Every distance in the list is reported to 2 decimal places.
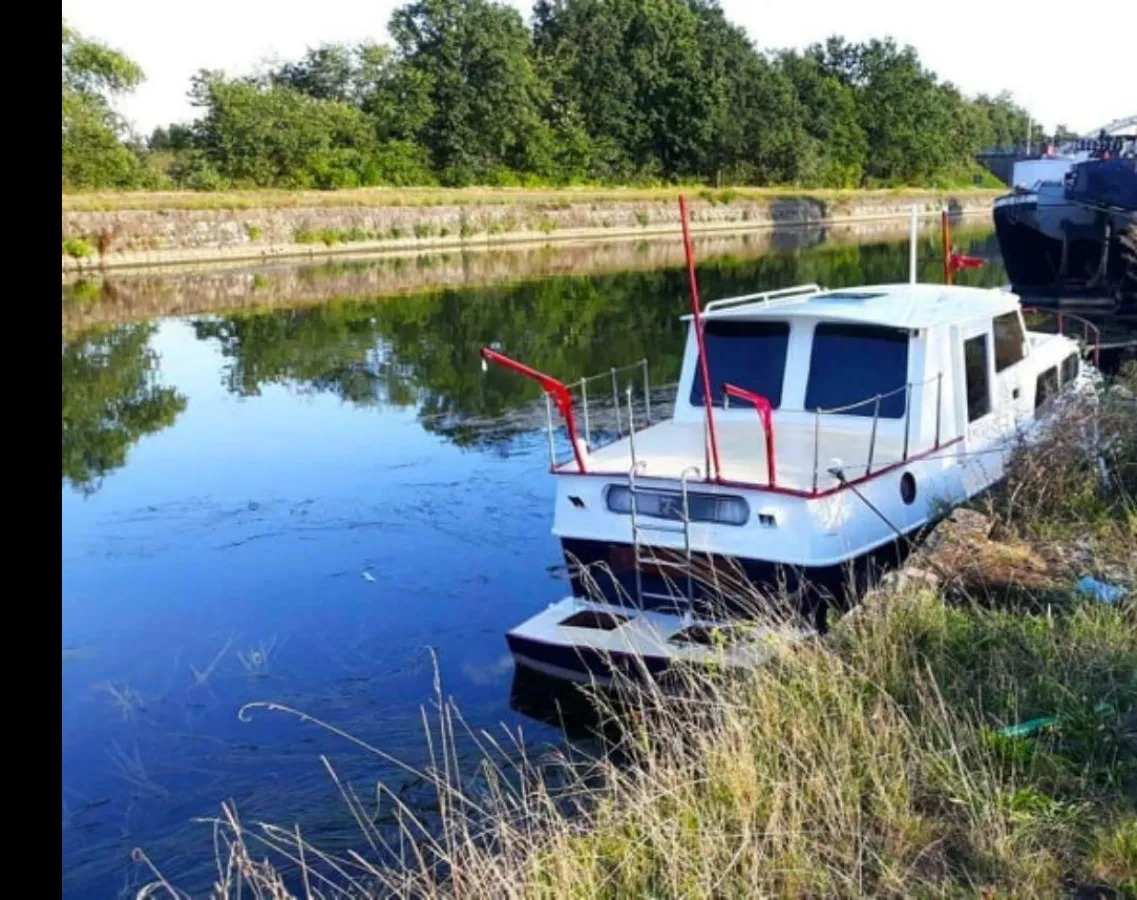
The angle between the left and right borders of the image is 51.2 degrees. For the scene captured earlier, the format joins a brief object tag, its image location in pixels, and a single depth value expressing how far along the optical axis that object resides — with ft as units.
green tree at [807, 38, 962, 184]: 297.94
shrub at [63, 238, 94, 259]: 128.98
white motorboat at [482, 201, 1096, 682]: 27.07
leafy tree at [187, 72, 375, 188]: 184.65
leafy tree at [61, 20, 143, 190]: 160.86
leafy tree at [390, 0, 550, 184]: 217.56
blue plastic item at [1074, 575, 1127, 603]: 21.42
